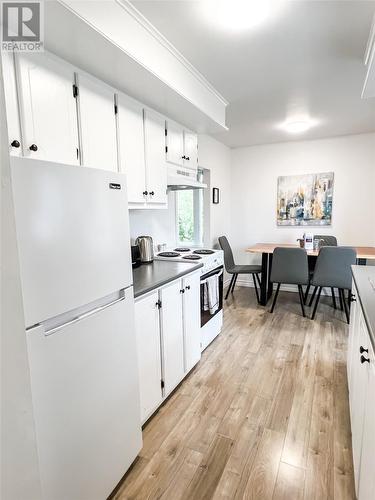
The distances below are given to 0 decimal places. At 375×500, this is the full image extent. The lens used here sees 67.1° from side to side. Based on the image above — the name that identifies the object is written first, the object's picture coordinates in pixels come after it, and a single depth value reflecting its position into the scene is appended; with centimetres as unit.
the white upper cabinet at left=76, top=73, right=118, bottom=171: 164
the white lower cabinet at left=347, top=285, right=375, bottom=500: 100
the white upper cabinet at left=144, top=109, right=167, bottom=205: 225
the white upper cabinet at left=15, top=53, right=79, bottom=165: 131
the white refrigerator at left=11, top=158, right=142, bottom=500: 97
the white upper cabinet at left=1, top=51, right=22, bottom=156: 124
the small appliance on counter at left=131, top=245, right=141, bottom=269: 245
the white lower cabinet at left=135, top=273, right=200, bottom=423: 175
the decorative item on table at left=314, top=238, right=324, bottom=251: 403
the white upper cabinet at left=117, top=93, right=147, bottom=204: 196
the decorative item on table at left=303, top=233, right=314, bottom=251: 394
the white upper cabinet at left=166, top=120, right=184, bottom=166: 256
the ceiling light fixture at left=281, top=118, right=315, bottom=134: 352
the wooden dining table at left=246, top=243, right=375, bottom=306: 364
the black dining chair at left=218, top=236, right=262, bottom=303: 417
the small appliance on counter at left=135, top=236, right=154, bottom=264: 256
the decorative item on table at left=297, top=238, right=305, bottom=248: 404
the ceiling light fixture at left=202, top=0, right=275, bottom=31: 147
